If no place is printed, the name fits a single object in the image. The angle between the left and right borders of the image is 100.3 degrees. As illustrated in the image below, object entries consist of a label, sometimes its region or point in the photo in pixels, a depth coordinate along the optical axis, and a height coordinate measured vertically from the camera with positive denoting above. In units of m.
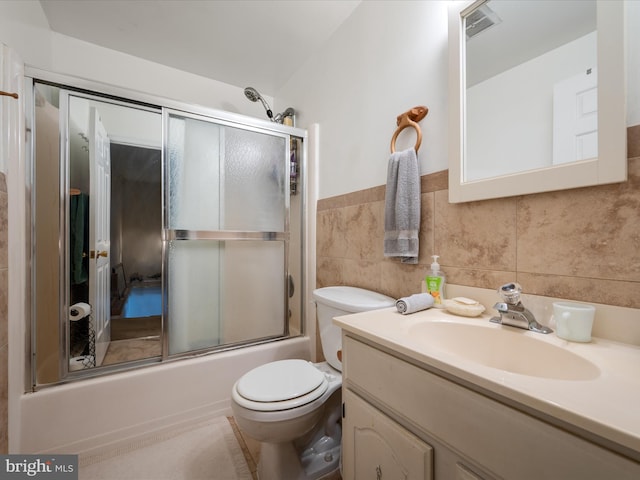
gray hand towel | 1.08 +0.13
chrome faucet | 0.72 -0.20
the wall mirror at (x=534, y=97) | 0.65 +0.42
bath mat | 1.14 -1.01
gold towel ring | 1.10 +0.51
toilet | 0.95 -0.61
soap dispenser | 0.95 -0.17
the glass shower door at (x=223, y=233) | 1.53 +0.03
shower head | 1.91 +1.04
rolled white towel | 0.87 -0.22
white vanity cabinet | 0.39 -0.36
